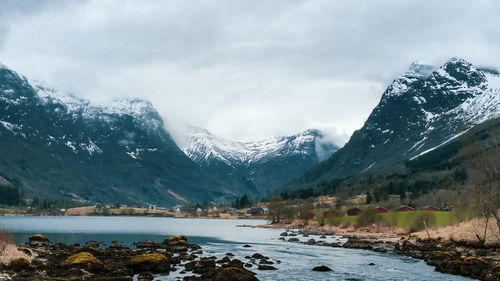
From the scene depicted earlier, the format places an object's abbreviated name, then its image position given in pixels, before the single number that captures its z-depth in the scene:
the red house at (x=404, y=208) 191.85
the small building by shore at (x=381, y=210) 193.93
